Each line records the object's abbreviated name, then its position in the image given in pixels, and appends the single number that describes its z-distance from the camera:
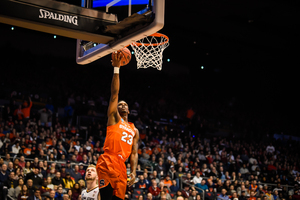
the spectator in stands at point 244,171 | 15.13
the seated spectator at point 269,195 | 13.38
